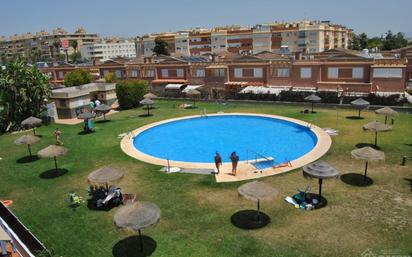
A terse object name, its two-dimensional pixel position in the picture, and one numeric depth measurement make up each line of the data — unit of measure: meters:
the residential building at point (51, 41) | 185.62
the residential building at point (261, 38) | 111.62
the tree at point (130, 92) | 45.53
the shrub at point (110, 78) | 57.41
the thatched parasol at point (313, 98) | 38.00
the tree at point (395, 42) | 115.54
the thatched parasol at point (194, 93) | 47.47
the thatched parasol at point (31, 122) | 30.69
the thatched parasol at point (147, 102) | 41.00
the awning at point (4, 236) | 12.98
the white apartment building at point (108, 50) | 169.62
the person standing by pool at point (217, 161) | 22.00
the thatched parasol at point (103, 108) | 36.84
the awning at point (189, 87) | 52.86
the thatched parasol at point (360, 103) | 34.40
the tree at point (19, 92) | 35.44
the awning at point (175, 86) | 55.38
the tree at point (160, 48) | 119.75
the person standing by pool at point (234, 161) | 21.34
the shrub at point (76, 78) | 54.22
